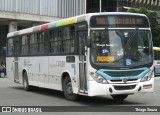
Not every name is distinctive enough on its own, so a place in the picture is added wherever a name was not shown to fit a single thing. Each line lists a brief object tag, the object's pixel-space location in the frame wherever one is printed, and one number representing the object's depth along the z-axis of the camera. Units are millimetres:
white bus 13859
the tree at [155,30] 61719
